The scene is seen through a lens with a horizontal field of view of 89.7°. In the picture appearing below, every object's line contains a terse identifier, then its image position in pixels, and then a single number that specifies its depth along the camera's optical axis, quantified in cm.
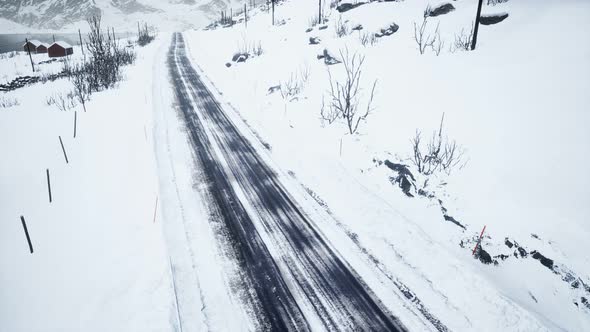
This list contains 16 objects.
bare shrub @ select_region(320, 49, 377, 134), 1035
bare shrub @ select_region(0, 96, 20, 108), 1927
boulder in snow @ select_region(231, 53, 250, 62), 2378
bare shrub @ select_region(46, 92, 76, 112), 1537
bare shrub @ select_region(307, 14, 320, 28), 2582
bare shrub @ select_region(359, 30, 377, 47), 1595
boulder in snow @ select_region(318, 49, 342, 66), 1568
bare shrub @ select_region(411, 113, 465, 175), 742
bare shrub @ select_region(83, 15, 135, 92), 1862
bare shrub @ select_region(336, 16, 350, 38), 1895
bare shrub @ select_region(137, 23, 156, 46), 4618
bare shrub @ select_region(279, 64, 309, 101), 1446
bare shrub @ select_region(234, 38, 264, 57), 2375
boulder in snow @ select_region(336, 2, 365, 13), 2342
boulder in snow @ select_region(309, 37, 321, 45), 1989
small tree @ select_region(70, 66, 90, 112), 1605
